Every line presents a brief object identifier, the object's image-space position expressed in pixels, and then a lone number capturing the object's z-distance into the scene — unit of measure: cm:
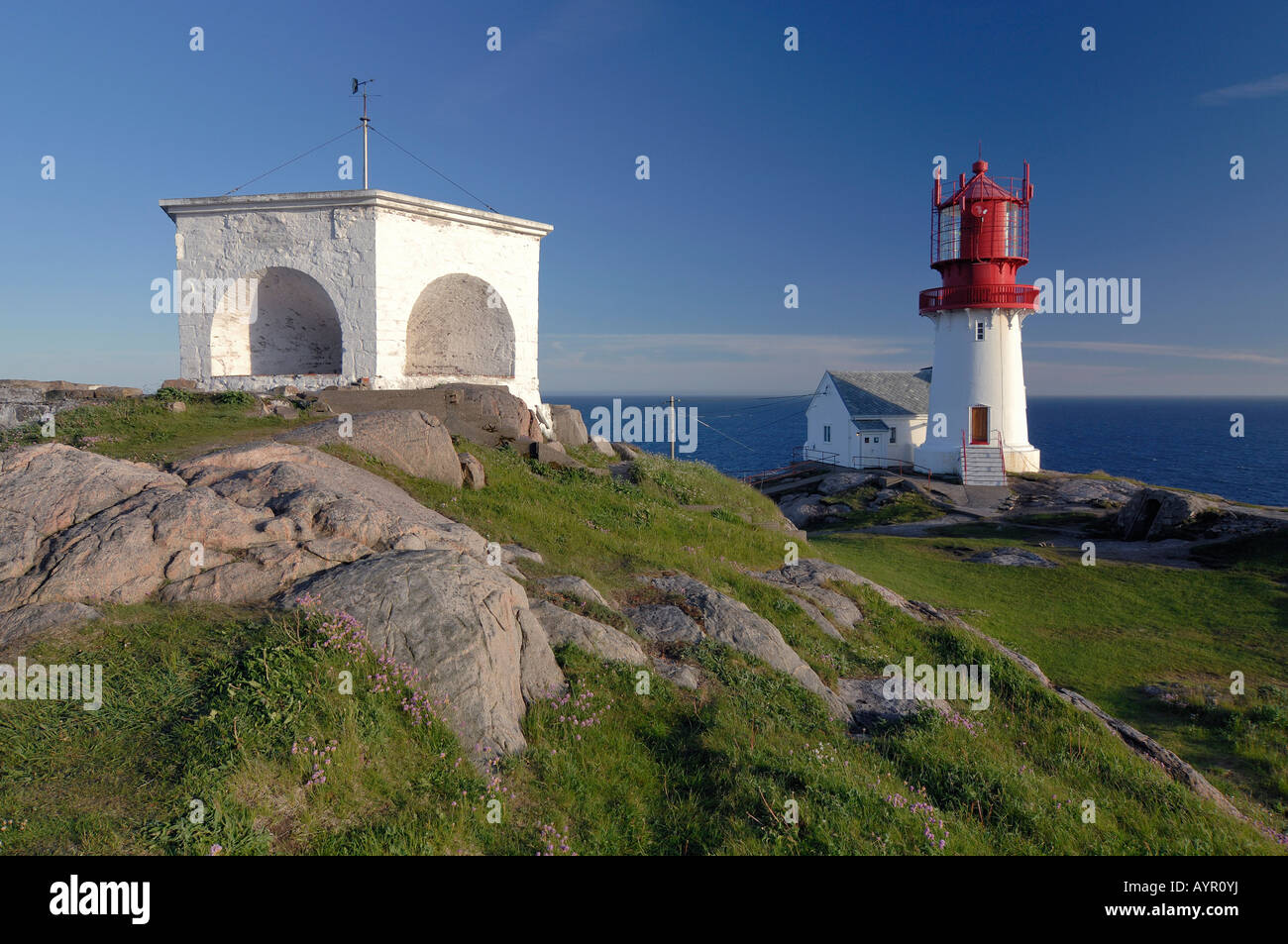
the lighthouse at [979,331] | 3694
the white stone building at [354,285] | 1725
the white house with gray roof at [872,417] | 4778
